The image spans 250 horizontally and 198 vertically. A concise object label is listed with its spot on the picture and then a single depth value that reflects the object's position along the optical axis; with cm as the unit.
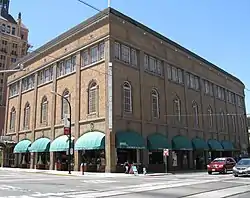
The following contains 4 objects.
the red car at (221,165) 3036
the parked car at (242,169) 2425
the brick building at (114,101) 3266
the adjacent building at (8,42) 10069
